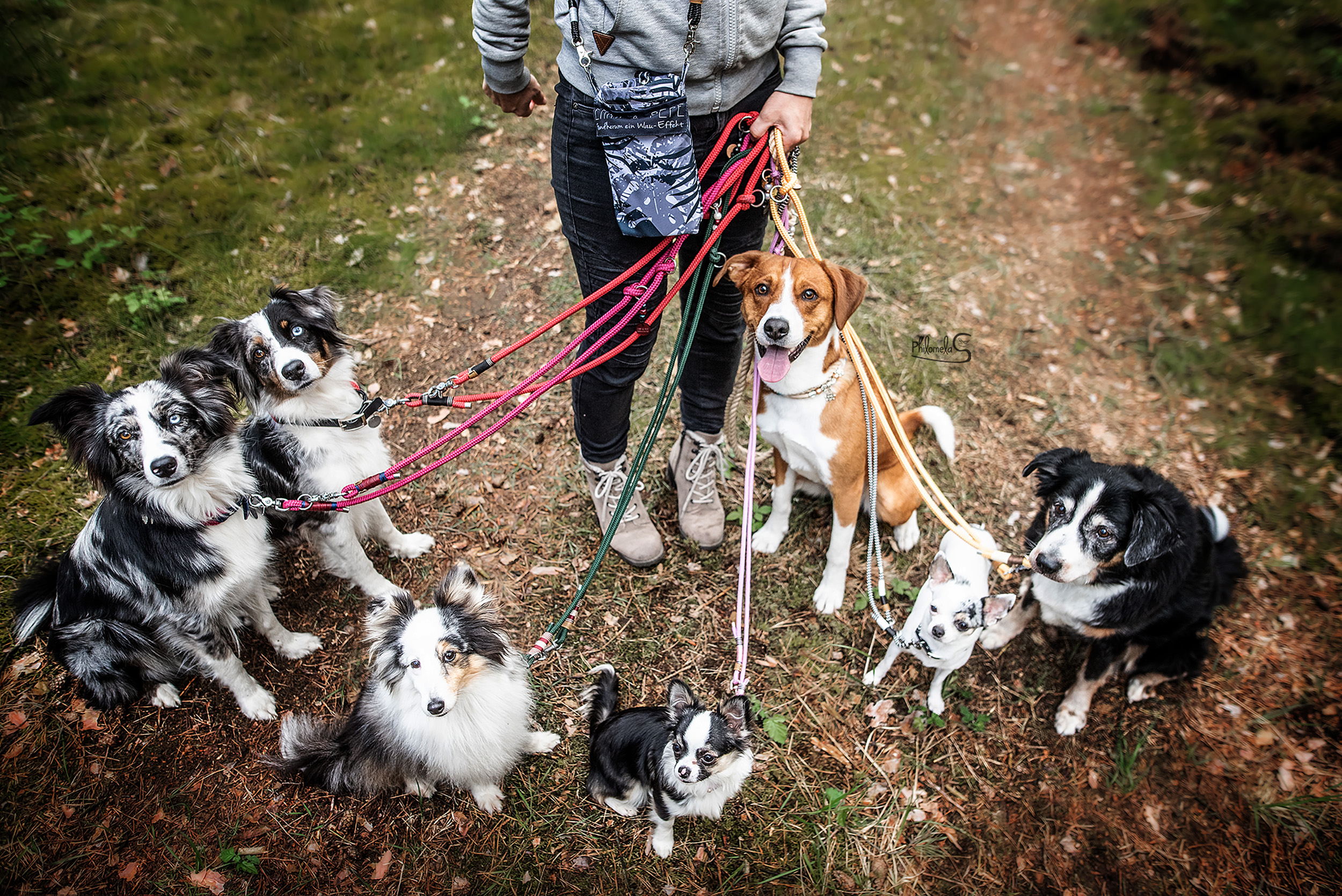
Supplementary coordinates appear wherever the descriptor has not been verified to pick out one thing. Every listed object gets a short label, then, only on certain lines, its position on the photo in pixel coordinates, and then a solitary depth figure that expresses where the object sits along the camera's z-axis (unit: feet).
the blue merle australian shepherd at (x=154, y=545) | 7.73
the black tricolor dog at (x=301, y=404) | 8.82
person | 7.00
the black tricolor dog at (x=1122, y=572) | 8.73
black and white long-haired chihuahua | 7.39
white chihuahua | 8.68
